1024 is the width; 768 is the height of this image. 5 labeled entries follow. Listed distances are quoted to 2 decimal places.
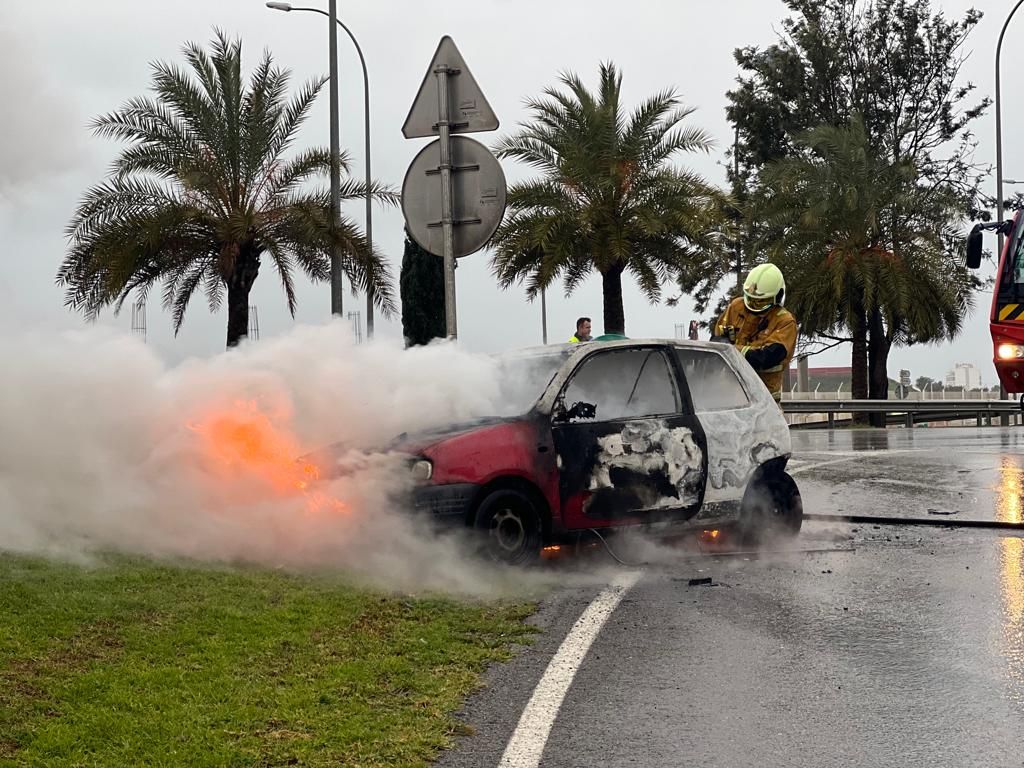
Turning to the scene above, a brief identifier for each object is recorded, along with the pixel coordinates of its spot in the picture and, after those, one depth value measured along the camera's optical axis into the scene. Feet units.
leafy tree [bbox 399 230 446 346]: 112.16
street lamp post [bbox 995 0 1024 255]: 125.59
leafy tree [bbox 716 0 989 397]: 162.30
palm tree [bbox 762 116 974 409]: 112.37
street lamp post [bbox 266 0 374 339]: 80.28
